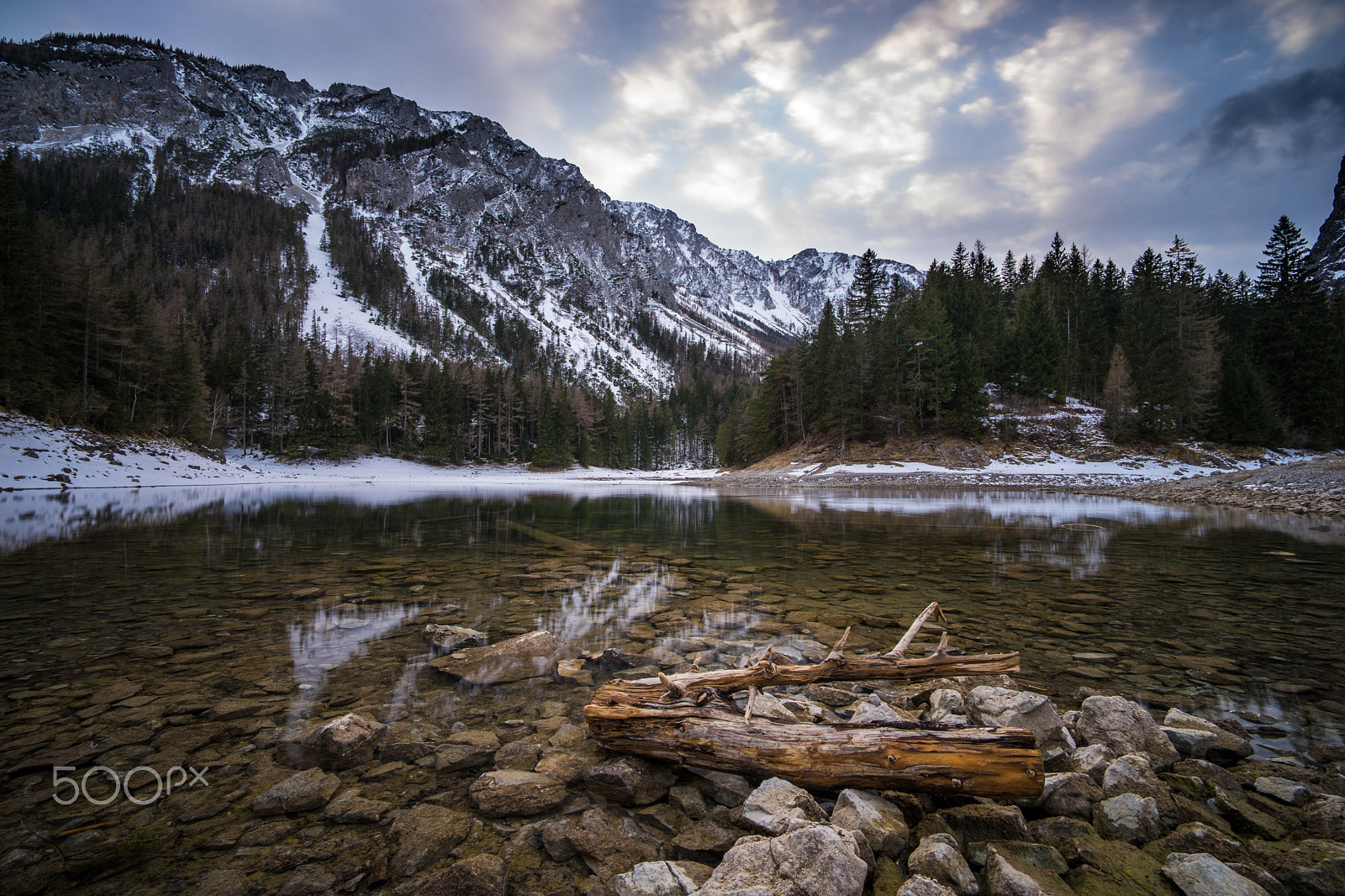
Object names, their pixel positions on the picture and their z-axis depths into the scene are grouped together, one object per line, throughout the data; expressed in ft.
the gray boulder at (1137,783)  9.07
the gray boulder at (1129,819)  8.48
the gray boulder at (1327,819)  8.32
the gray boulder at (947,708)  12.72
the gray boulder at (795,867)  6.93
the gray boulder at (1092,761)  10.09
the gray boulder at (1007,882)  6.95
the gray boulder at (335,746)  11.05
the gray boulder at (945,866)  7.25
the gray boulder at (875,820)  8.18
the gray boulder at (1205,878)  7.05
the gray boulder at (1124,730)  10.94
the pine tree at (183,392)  145.48
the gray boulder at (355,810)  9.25
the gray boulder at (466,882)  7.38
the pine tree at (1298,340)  139.13
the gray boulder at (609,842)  8.24
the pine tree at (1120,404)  136.77
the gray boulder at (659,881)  7.38
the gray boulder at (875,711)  12.42
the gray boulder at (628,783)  10.02
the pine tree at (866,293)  173.47
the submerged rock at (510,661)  16.11
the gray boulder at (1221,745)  11.02
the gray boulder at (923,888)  6.76
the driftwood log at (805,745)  9.16
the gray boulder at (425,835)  8.07
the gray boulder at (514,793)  9.63
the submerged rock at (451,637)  18.67
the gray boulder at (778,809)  8.73
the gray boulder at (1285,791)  9.20
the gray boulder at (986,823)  8.48
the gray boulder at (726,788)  9.85
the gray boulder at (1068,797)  9.15
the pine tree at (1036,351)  152.76
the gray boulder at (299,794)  9.44
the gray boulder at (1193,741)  11.18
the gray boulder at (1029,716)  11.16
